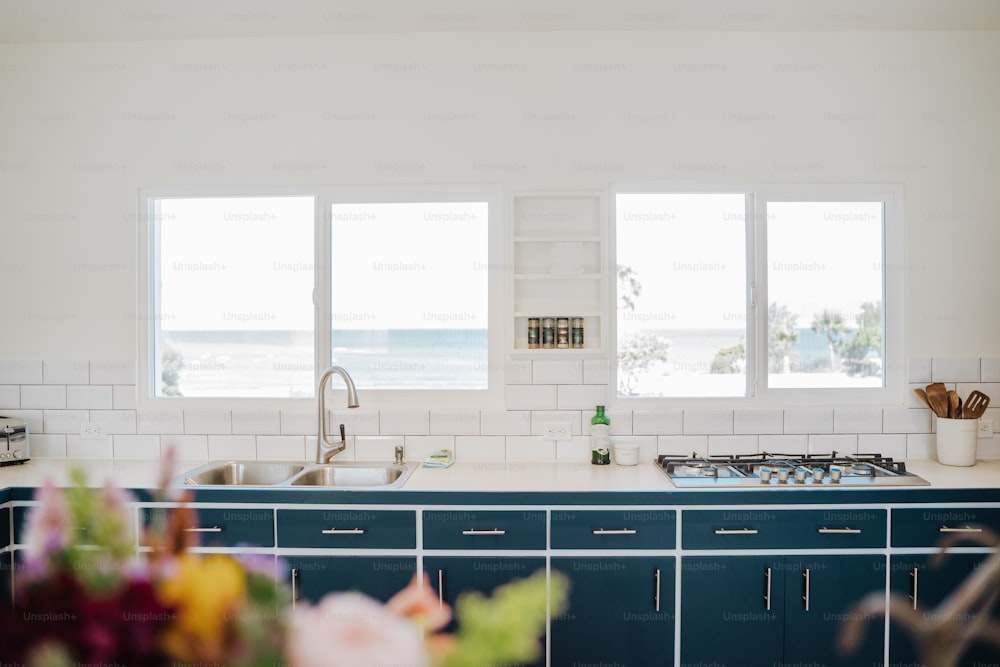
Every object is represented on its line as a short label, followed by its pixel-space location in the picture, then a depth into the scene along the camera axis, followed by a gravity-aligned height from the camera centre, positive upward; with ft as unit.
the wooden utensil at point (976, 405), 9.13 -1.10
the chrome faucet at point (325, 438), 9.21 -1.63
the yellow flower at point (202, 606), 1.88 -0.86
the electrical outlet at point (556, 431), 9.61 -1.56
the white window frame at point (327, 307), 9.80 +0.40
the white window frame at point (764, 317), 9.75 +0.23
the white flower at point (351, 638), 1.76 -0.90
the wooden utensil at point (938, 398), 9.27 -1.01
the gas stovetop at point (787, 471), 8.09 -1.94
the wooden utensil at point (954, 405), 9.19 -1.10
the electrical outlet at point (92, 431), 9.91 -1.61
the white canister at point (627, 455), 9.20 -1.85
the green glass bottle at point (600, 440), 9.30 -1.65
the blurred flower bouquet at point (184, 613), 1.80 -0.88
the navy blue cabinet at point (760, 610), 7.75 -3.50
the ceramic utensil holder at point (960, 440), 8.96 -1.59
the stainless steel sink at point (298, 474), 9.04 -2.14
